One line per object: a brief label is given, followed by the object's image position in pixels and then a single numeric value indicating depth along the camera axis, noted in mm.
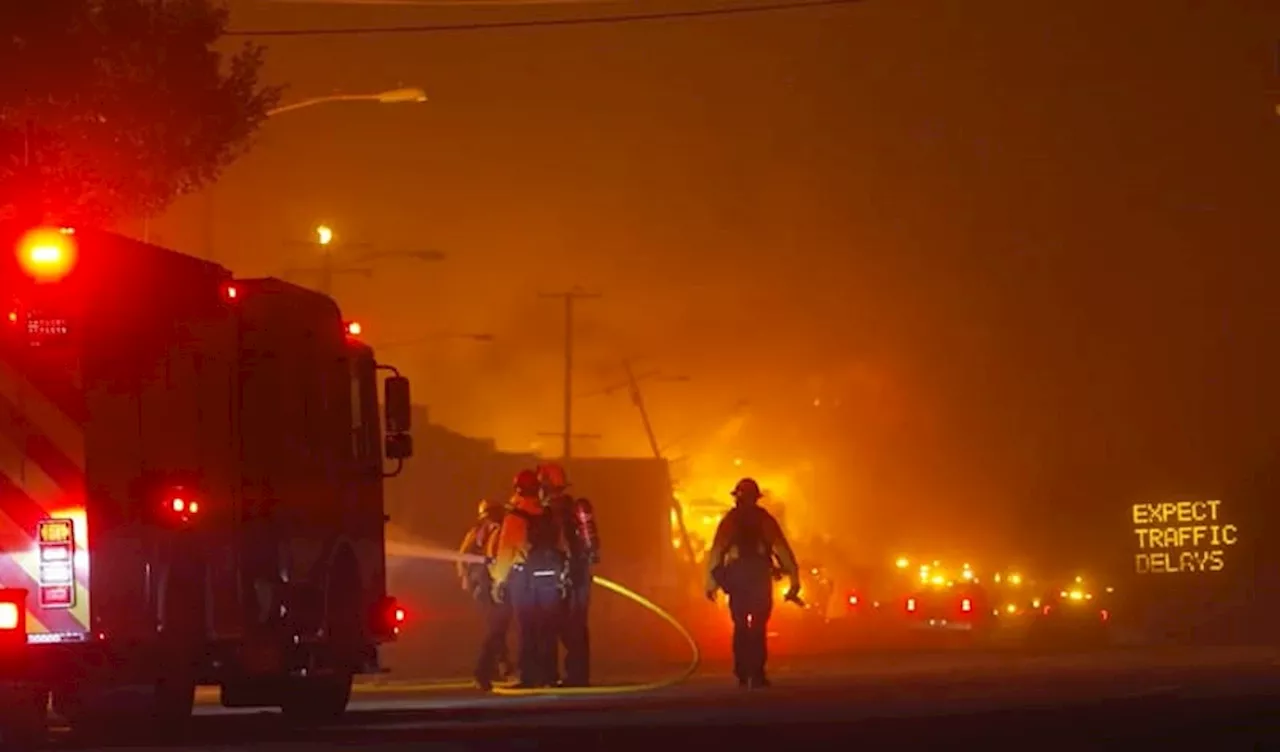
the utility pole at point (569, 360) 75688
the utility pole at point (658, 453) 78688
